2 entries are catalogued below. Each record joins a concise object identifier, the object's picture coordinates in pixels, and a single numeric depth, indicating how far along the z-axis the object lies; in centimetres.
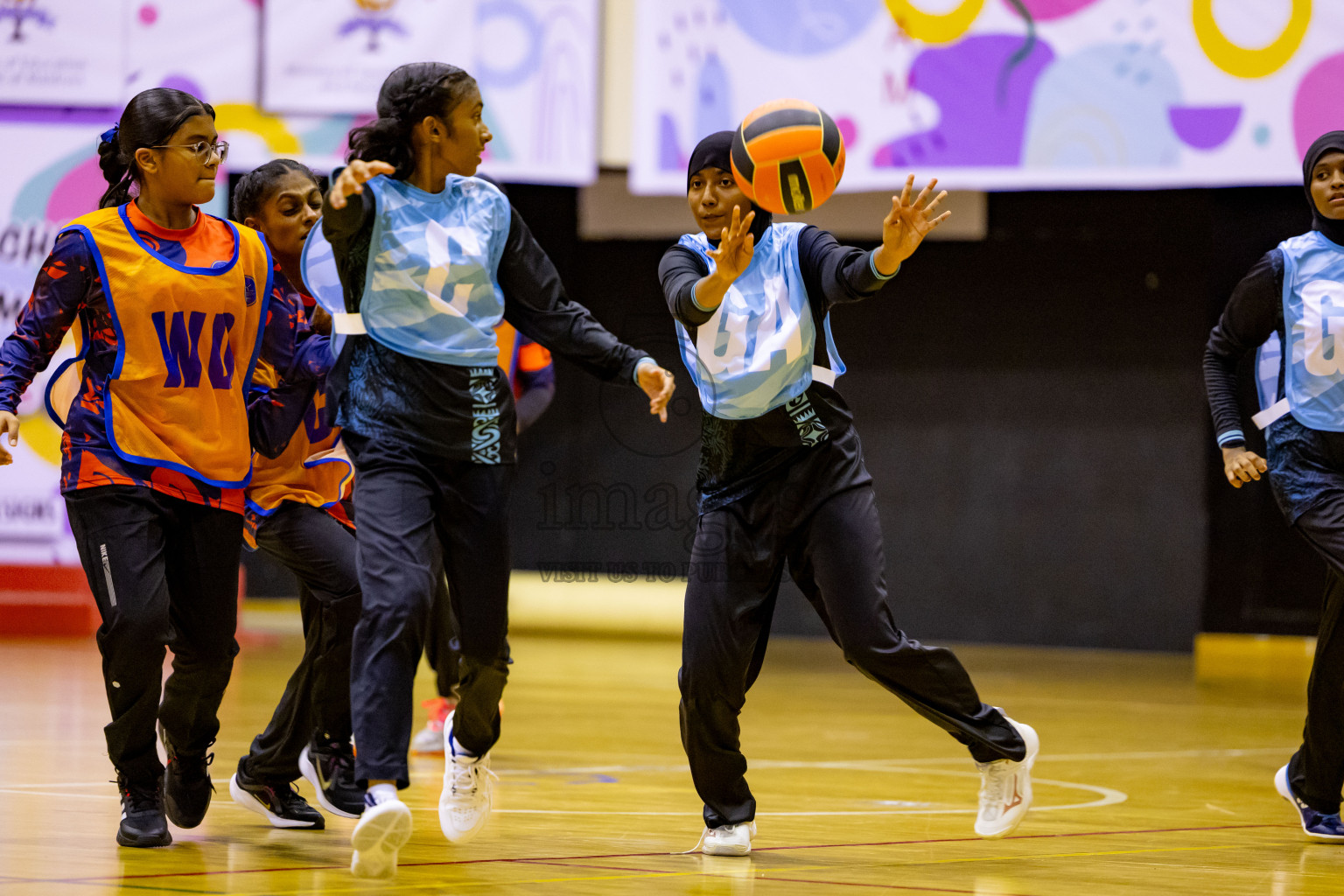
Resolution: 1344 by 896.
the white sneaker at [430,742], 1190
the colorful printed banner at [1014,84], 1741
